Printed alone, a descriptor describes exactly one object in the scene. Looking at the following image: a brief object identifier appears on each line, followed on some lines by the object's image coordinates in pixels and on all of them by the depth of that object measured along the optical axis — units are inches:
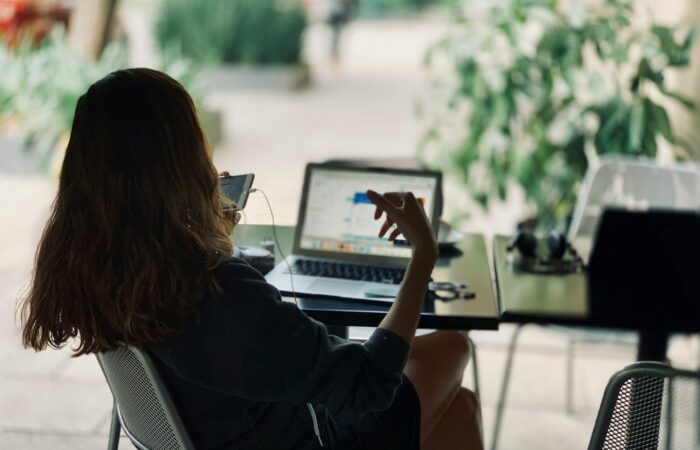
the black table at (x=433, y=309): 75.6
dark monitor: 72.6
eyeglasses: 80.6
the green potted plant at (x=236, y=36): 377.7
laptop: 87.5
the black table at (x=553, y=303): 77.0
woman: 57.6
